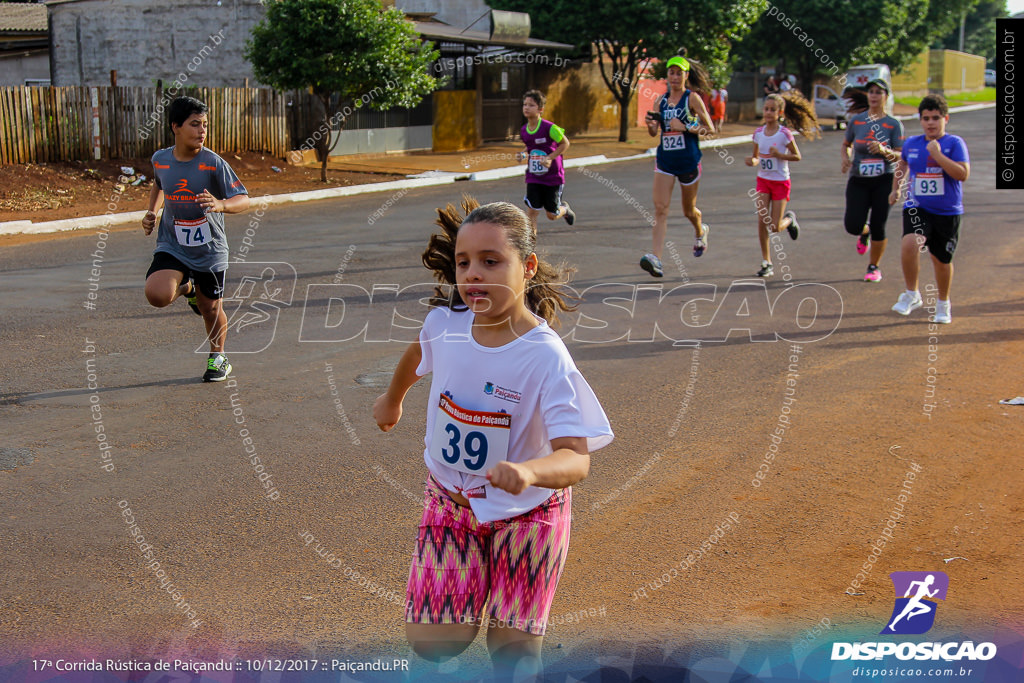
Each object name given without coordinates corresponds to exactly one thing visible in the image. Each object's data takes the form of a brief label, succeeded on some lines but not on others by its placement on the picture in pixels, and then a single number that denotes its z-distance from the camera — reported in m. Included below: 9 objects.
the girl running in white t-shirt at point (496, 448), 2.86
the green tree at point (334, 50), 20.05
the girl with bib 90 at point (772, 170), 10.75
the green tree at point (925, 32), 50.66
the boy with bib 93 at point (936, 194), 8.30
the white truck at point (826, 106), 41.80
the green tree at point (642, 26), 30.67
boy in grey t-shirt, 6.84
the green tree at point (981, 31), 90.31
